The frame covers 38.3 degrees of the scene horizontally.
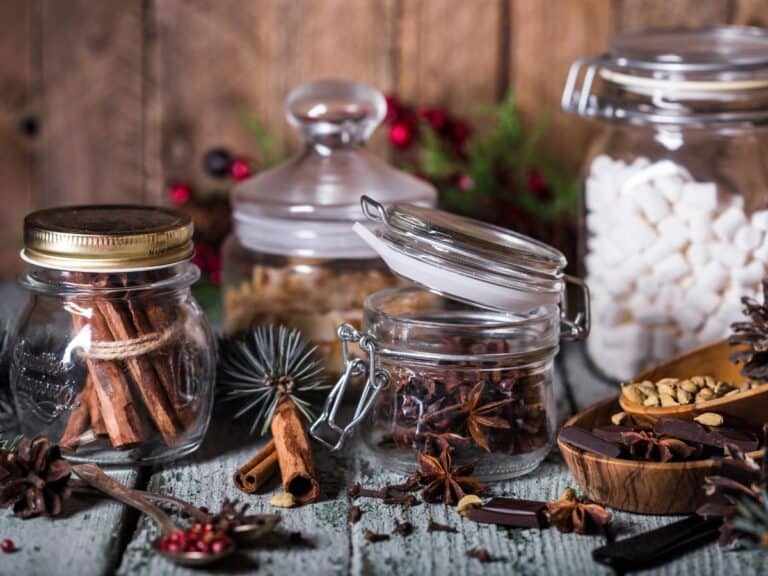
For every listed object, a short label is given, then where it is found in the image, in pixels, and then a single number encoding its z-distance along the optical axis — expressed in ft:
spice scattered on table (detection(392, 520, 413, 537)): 3.13
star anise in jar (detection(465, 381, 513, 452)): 3.44
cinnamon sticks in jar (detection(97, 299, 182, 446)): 3.45
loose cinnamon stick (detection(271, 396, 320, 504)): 3.39
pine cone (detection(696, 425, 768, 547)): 2.93
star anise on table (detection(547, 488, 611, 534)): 3.13
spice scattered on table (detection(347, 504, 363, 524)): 3.21
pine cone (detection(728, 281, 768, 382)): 3.61
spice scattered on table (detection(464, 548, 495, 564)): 2.96
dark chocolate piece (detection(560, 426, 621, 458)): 3.23
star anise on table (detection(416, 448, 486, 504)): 3.33
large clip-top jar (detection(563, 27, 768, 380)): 4.12
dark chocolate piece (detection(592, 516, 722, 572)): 2.91
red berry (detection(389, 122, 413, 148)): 5.45
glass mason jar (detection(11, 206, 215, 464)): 3.40
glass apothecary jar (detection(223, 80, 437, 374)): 4.16
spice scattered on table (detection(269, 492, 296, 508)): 3.30
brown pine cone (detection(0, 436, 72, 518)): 3.20
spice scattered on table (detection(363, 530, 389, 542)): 3.08
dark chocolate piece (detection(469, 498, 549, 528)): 3.14
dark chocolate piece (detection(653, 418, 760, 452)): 3.22
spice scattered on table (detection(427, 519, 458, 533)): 3.15
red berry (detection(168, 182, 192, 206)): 5.49
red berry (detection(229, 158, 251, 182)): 5.29
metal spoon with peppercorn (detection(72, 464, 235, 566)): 2.86
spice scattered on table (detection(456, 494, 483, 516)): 3.25
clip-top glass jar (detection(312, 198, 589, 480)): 3.45
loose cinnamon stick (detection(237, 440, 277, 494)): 3.42
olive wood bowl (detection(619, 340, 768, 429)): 3.42
